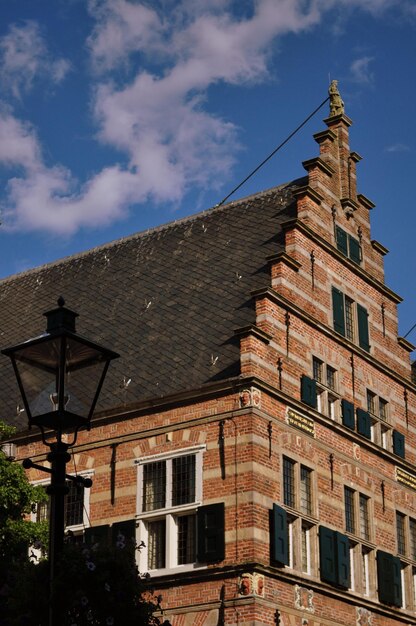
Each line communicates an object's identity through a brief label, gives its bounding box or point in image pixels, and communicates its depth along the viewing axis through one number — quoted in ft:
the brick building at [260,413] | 61.26
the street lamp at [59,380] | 32.35
